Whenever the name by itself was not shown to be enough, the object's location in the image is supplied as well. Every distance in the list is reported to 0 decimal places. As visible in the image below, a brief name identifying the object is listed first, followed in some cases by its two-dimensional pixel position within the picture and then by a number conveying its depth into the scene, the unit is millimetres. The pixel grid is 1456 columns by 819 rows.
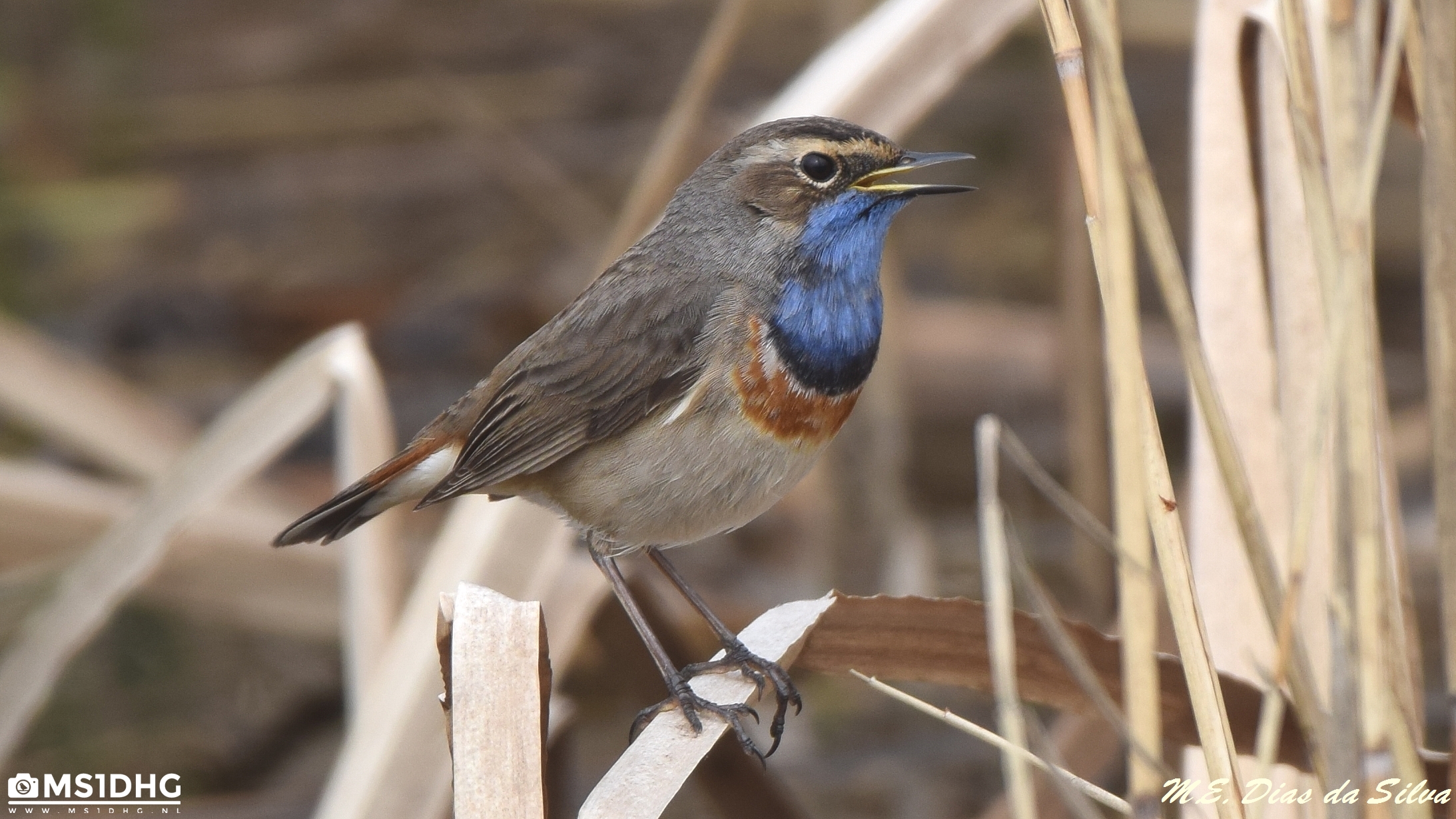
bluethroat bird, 3230
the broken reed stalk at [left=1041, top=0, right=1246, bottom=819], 3144
